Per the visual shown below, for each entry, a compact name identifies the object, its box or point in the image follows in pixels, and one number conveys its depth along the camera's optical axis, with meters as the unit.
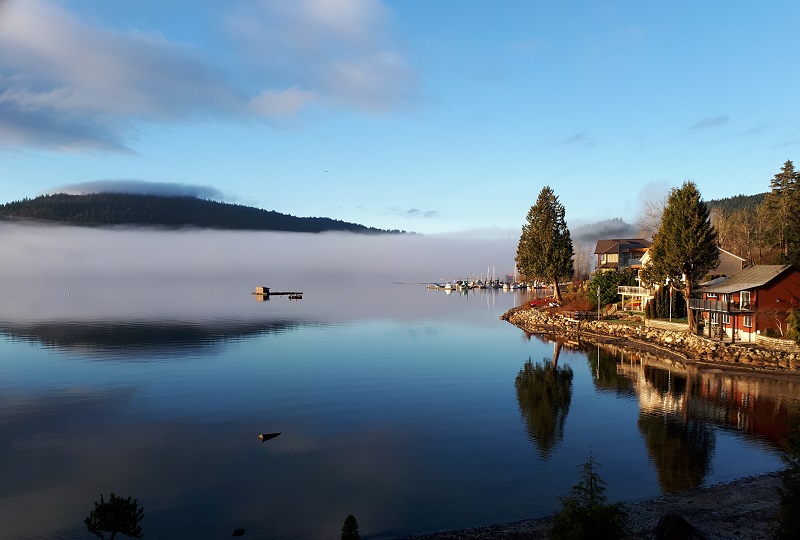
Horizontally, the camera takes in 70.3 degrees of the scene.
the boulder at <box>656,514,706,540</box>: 14.55
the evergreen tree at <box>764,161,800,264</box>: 68.75
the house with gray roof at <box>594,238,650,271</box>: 119.56
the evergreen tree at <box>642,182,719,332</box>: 63.47
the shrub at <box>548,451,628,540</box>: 13.00
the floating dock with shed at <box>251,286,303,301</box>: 175.00
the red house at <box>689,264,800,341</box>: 53.16
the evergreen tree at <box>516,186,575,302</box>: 101.81
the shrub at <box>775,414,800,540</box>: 14.38
